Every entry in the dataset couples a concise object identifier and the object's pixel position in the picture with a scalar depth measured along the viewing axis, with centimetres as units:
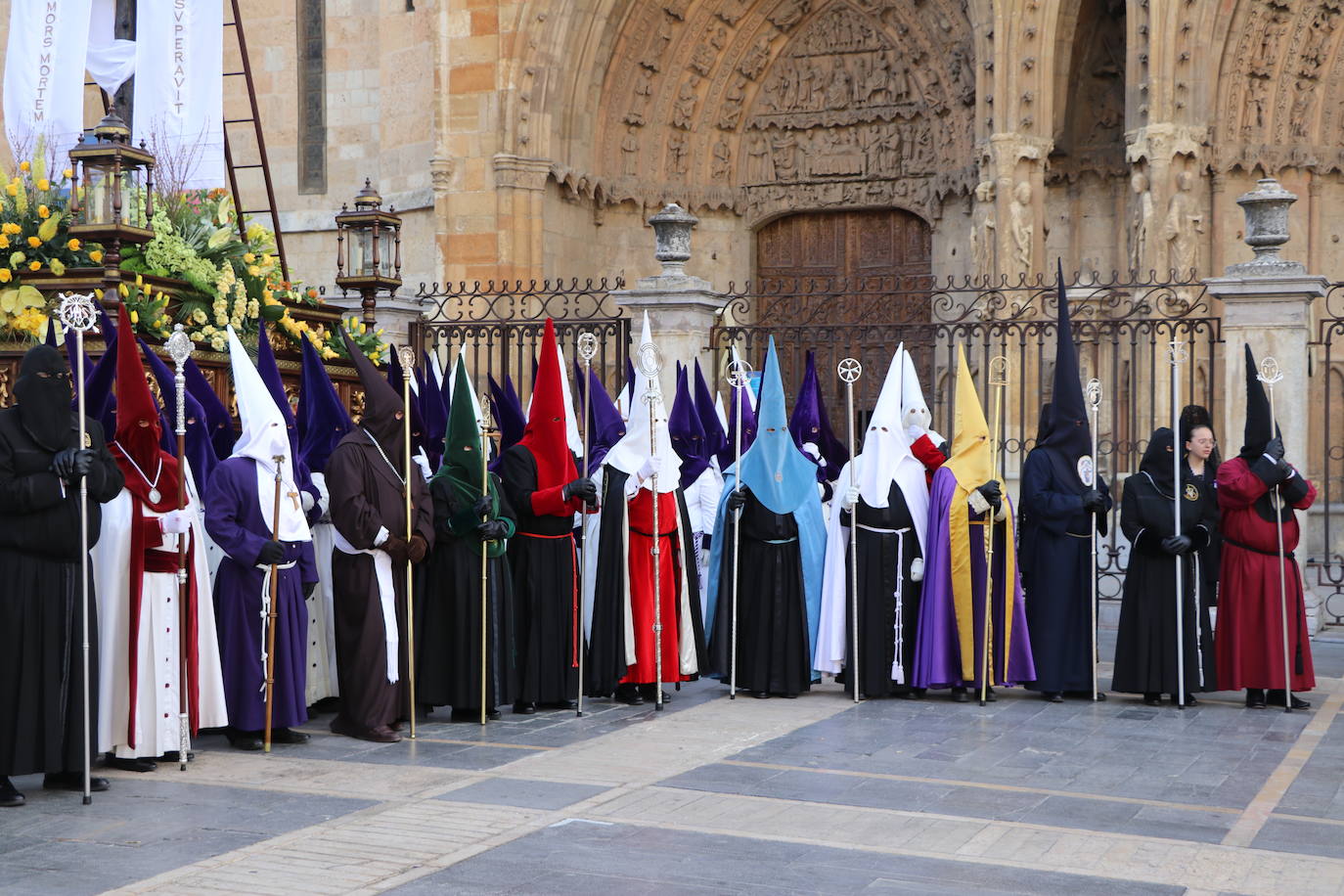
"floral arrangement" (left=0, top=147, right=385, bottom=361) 941
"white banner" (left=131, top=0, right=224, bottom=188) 1294
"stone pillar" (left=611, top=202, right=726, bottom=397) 1327
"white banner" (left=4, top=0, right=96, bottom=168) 1232
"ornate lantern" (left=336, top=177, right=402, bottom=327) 1268
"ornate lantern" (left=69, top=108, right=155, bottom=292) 892
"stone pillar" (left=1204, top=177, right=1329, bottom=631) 1166
